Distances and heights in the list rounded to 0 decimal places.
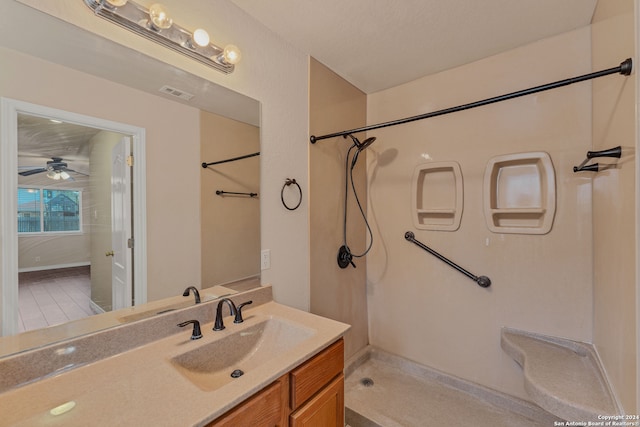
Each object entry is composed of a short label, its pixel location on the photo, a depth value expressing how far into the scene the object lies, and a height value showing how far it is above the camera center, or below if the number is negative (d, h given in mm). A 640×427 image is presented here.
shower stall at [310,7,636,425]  1613 -14
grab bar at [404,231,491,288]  1991 -430
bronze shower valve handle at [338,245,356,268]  2275 -401
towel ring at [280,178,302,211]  1770 +170
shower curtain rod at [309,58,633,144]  1051 +565
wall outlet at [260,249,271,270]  1662 -303
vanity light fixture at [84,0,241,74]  1048 +805
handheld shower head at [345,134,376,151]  2102 +541
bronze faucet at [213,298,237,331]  1268 -496
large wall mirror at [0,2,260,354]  910 +227
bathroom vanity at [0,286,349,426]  744 -555
